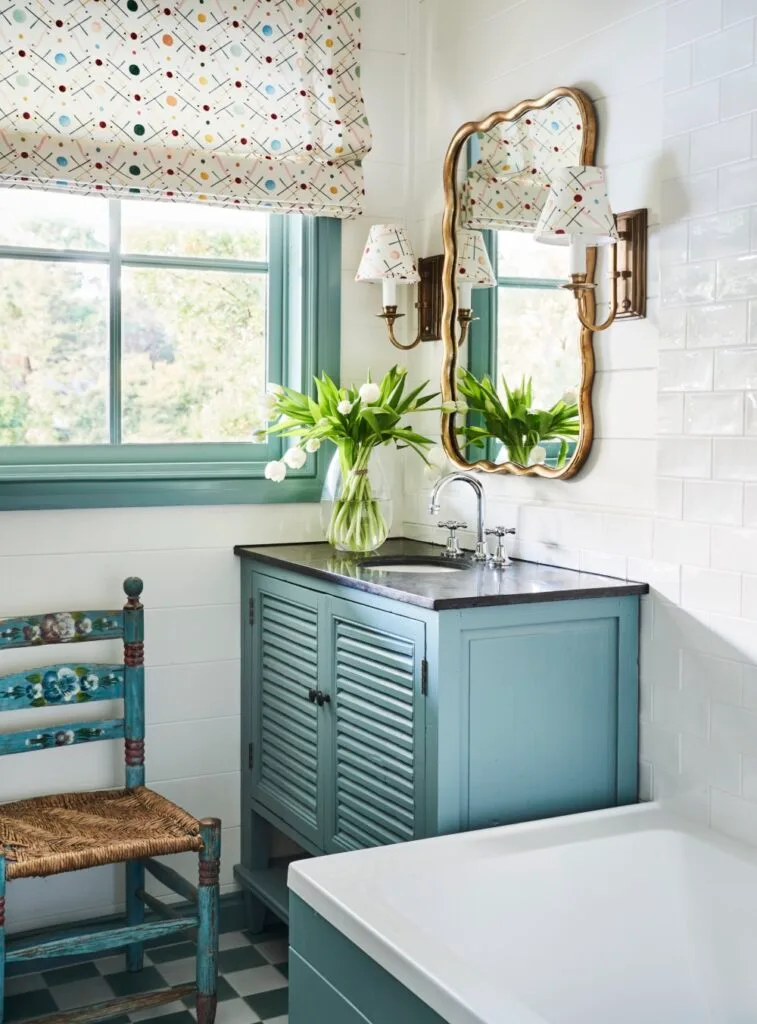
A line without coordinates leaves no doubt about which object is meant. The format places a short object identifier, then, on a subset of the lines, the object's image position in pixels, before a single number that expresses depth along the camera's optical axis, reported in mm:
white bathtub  1950
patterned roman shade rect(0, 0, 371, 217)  2809
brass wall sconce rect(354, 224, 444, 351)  3111
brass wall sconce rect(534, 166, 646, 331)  2398
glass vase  3018
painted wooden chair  2441
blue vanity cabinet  2303
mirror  2637
